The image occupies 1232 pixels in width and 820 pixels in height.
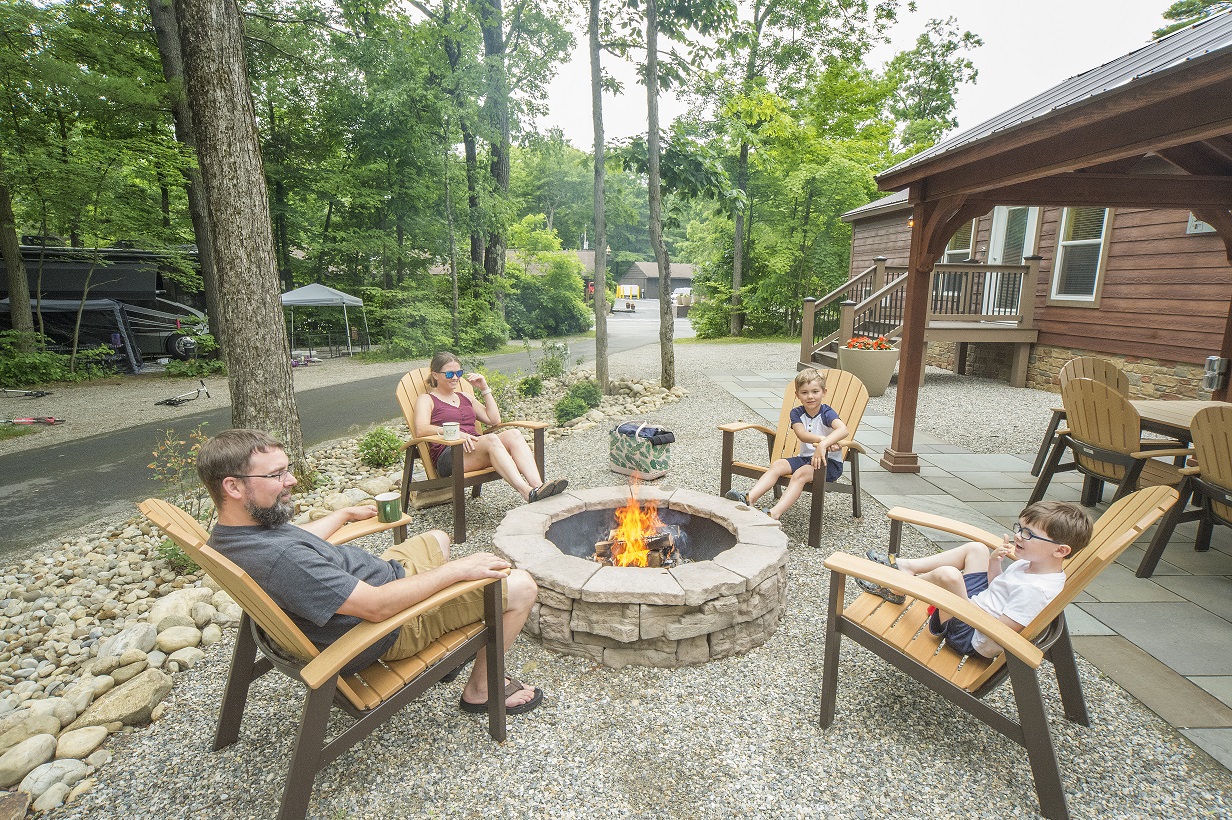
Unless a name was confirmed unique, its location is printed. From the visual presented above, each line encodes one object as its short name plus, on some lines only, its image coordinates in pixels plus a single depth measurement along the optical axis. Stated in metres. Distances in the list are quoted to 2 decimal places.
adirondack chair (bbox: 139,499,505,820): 1.52
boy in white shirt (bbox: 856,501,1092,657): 1.87
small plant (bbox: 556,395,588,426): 7.07
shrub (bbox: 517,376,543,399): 8.66
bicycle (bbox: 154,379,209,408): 8.41
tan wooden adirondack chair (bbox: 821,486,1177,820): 1.68
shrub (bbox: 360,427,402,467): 5.40
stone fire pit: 2.35
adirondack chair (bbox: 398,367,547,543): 3.66
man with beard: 1.61
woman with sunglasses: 3.80
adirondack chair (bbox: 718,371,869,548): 3.90
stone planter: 8.55
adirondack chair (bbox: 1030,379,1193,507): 3.43
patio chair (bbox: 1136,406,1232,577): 2.84
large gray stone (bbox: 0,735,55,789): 1.83
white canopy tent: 13.36
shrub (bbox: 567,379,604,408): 7.65
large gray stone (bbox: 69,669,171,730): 2.09
